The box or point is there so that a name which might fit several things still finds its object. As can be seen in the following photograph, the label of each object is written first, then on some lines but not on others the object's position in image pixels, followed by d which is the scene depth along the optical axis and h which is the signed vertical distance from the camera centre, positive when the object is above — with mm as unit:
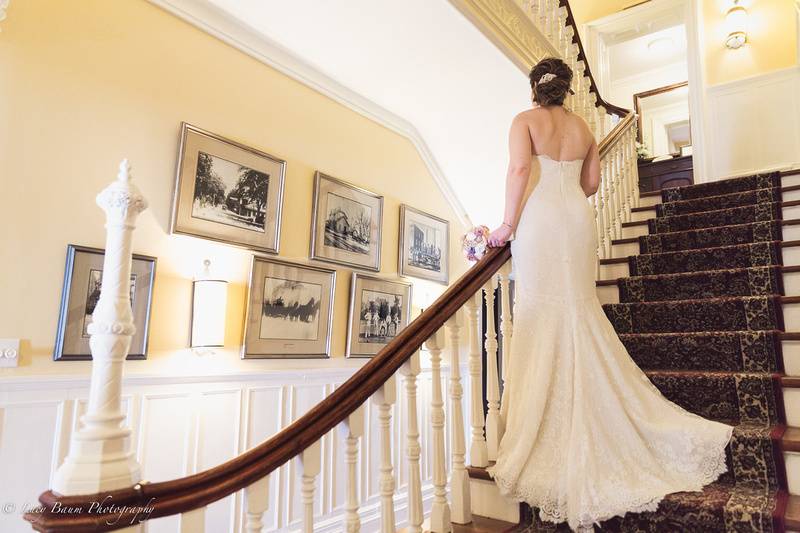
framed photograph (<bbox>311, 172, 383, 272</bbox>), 3992 +910
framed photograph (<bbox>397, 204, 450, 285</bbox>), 4883 +915
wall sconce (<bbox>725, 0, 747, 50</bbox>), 5707 +3585
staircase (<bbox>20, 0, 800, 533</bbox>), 1038 -123
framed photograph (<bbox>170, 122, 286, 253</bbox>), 3135 +908
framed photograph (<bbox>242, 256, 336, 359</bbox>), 3480 +165
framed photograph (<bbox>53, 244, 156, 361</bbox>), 2545 +134
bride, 1636 -149
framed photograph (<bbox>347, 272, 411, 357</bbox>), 4262 +204
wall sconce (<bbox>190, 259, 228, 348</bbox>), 3080 +116
